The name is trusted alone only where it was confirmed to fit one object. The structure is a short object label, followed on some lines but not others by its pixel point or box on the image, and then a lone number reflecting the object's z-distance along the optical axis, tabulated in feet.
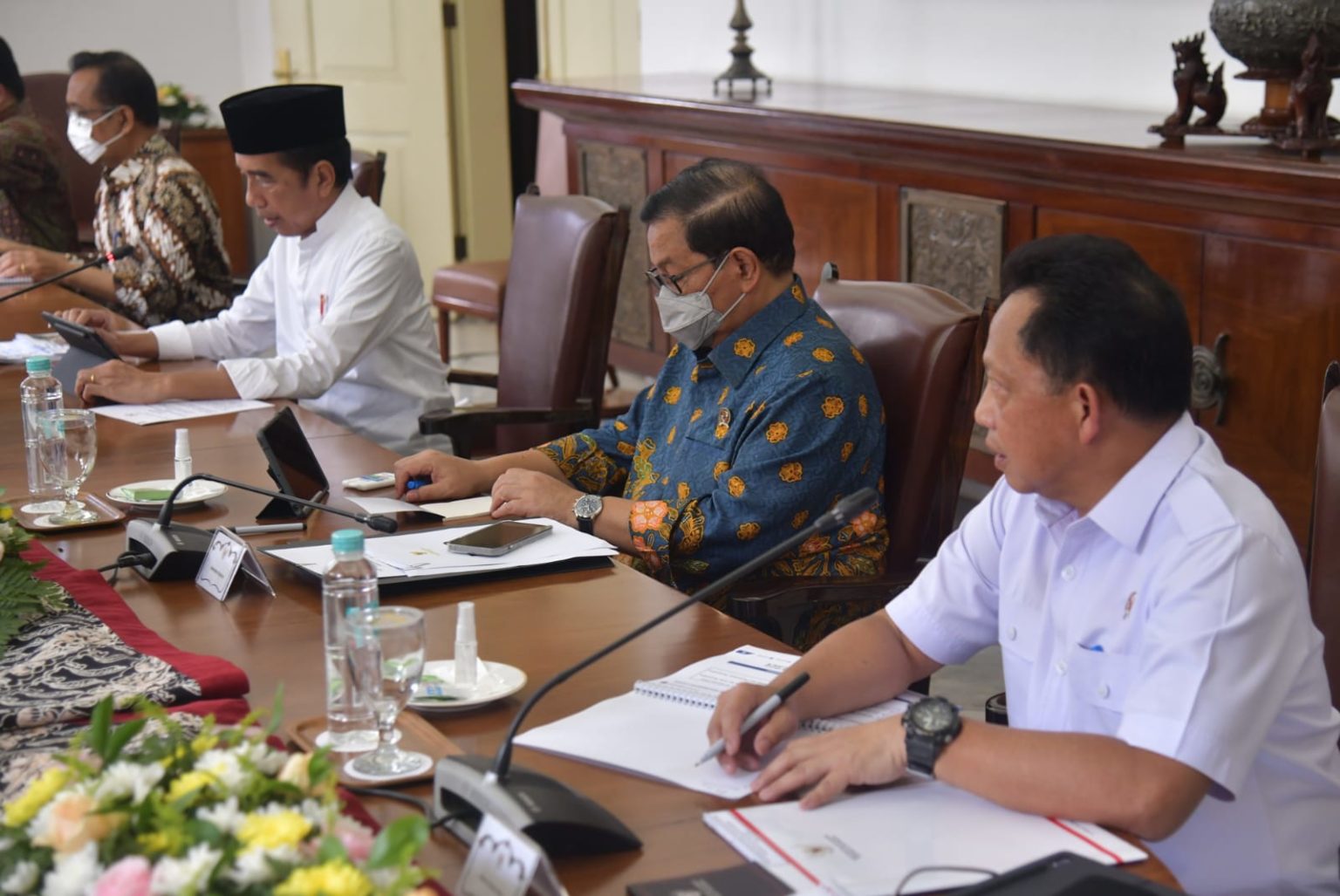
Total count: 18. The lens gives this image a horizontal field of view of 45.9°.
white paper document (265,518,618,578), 5.98
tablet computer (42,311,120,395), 9.48
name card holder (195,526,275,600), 5.82
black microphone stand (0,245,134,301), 10.42
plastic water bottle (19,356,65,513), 7.00
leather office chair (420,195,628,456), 9.69
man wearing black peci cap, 9.34
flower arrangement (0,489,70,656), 5.33
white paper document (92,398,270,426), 8.75
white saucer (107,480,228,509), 7.05
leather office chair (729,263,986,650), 6.89
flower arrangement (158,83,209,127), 23.18
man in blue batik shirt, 6.77
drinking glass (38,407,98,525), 6.81
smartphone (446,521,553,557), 6.19
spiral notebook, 4.33
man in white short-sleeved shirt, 4.06
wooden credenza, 9.41
